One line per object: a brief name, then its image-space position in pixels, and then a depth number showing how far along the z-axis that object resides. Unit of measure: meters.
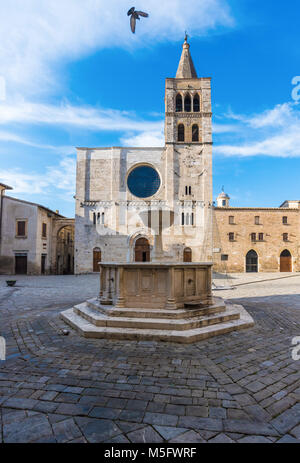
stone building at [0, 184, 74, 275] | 24.41
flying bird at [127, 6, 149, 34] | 6.41
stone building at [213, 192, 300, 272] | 28.33
